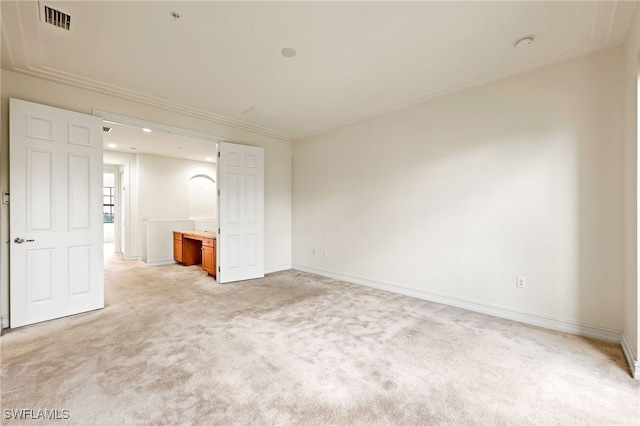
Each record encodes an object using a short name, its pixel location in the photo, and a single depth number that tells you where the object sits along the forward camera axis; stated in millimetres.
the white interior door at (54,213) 2918
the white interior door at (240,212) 4680
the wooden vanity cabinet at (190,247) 5504
